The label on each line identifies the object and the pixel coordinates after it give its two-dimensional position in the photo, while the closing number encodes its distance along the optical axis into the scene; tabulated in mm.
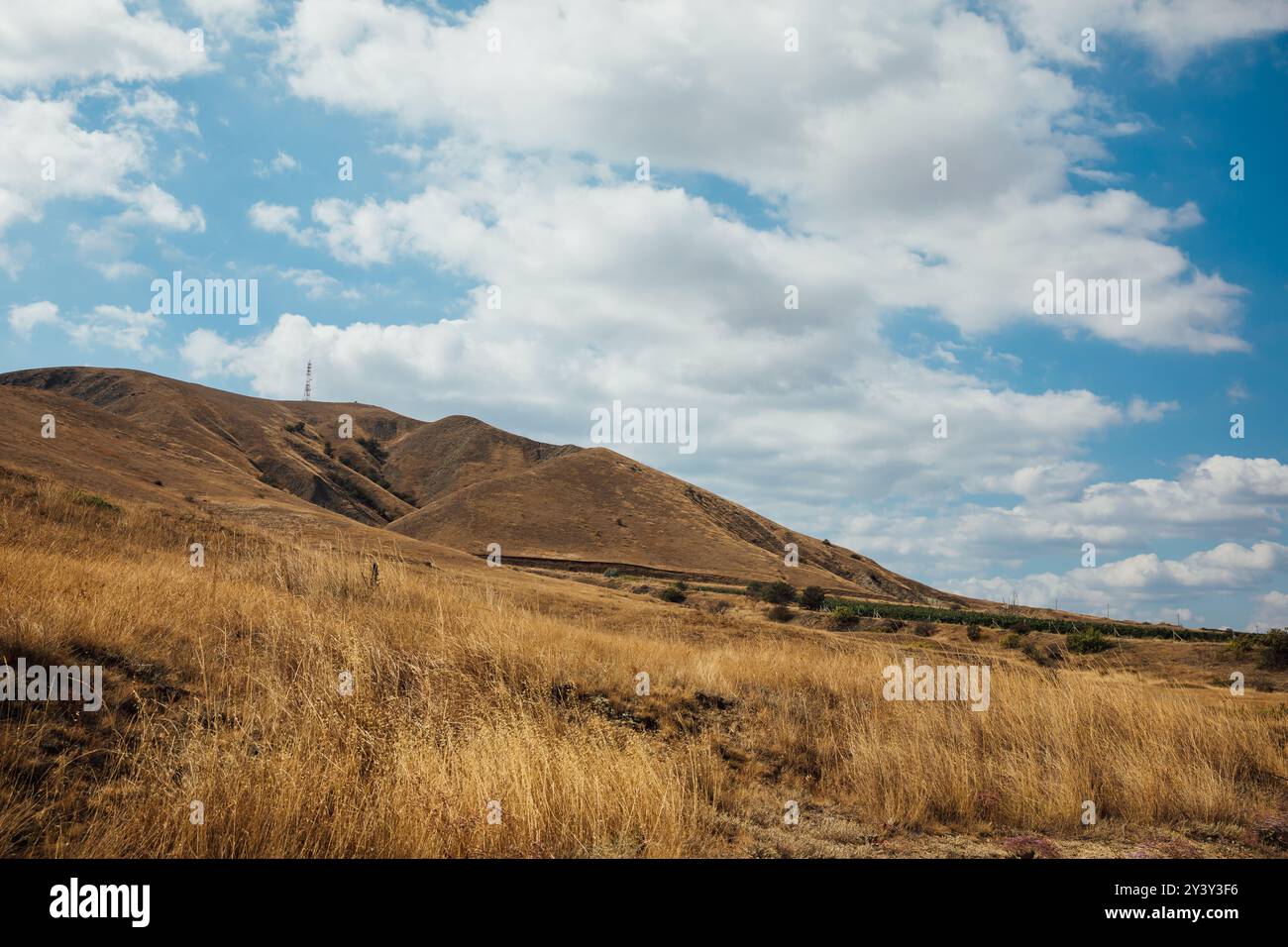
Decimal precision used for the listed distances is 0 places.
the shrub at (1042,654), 33156
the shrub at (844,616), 49247
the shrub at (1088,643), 41031
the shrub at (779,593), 62325
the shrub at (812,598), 59344
